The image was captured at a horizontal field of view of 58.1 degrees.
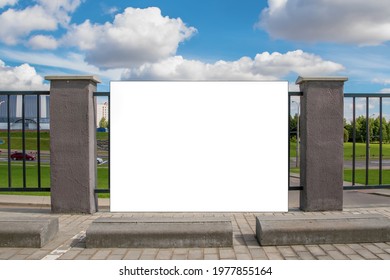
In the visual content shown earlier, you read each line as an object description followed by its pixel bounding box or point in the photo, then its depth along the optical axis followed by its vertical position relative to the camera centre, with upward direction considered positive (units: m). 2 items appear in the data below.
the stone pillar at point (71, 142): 6.07 -0.11
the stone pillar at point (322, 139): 6.18 -0.07
